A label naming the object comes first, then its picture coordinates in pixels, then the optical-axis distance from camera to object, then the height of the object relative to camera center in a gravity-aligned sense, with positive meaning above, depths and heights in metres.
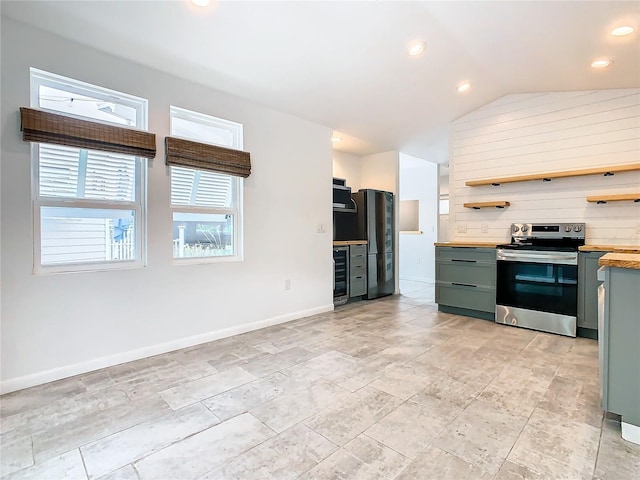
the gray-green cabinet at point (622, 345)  1.69 -0.56
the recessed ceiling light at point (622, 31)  2.45 +1.55
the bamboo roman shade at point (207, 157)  2.95 +0.76
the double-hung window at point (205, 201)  3.13 +0.36
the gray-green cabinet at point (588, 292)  3.24 -0.54
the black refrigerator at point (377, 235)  5.29 +0.03
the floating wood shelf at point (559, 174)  3.30 +0.69
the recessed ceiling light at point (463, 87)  3.65 +1.67
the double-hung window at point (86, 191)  2.41 +0.36
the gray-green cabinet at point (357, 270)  4.99 -0.51
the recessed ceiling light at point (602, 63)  2.92 +1.56
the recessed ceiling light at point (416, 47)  2.80 +1.63
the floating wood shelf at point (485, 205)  4.13 +0.41
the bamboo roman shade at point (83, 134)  2.26 +0.76
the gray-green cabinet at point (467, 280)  3.93 -0.54
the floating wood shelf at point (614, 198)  3.26 +0.40
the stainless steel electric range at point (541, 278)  3.39 -0.44
